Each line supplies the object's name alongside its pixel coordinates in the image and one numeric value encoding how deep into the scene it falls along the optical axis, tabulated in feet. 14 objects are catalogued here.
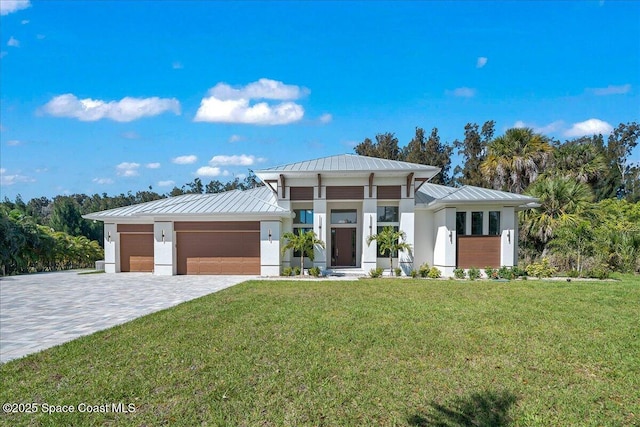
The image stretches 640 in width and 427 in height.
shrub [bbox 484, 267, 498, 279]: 51.35
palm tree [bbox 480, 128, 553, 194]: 74.90
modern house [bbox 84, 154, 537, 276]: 54.49
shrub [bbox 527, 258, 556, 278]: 51.60
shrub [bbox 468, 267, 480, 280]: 51.01
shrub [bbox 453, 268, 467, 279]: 51.80
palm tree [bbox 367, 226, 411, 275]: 53.36
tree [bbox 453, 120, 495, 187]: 105.50
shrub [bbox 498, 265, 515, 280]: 50.22
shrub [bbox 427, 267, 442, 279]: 52.11
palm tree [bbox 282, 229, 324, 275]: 52.85
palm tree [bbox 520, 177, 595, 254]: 62.44
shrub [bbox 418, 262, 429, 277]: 53.16
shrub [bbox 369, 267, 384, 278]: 52.21
